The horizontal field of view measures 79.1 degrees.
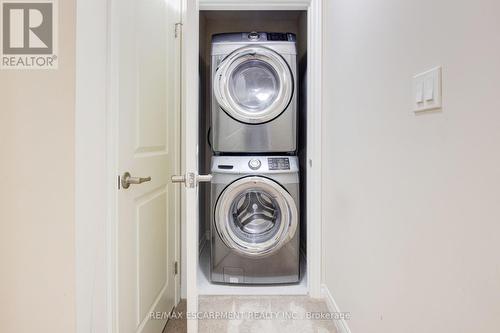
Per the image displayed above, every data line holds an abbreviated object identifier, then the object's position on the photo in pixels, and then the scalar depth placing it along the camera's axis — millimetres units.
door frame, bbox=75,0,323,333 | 986
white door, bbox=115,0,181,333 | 1231
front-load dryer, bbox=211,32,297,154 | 2244
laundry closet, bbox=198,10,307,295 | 2184
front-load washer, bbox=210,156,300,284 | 2176
